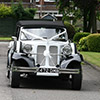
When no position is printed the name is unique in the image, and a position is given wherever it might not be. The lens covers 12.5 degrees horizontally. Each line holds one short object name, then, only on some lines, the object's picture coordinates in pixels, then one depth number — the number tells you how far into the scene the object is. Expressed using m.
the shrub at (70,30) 45.28
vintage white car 12.70
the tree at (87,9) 38.26
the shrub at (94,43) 30.98
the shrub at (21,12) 54.06
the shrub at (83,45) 31.66
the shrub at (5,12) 54.09
